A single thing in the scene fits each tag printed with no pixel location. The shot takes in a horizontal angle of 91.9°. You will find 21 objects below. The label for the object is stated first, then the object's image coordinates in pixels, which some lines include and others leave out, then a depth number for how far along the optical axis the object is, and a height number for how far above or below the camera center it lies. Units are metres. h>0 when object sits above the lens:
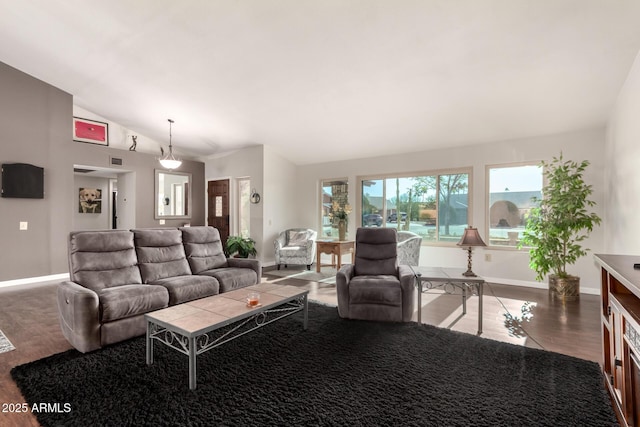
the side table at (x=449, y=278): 3.12 -0.69
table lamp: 3.52 -0.31
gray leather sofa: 2.69 -0.72
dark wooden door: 7.64 +0.19
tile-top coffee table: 2.17 -0.81
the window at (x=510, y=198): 5.09 +0.25
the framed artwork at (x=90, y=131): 5.97 +1.63
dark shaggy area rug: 1.81 -1.19
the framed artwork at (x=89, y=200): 8.20 +0.36
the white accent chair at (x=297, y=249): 6.40 -0.75
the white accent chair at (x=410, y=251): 5.42 -0.67
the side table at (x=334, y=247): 6.01 -0.68
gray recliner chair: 3.32 -0.90
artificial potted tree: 4.15 -0.19
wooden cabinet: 1.46 -0.66
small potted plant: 6.44 -0.71
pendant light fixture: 5.84 +0.97
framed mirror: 7.33 +0.45
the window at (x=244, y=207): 7.46 +0.15
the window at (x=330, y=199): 7.04 +0.32
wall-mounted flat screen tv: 4.98 +0.54
